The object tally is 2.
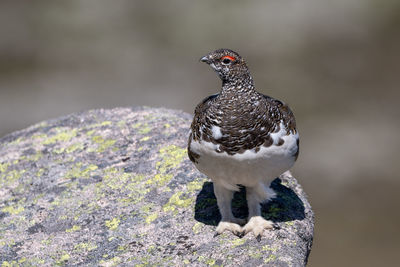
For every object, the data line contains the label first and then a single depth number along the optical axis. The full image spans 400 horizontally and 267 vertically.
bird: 9.23
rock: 9.61
